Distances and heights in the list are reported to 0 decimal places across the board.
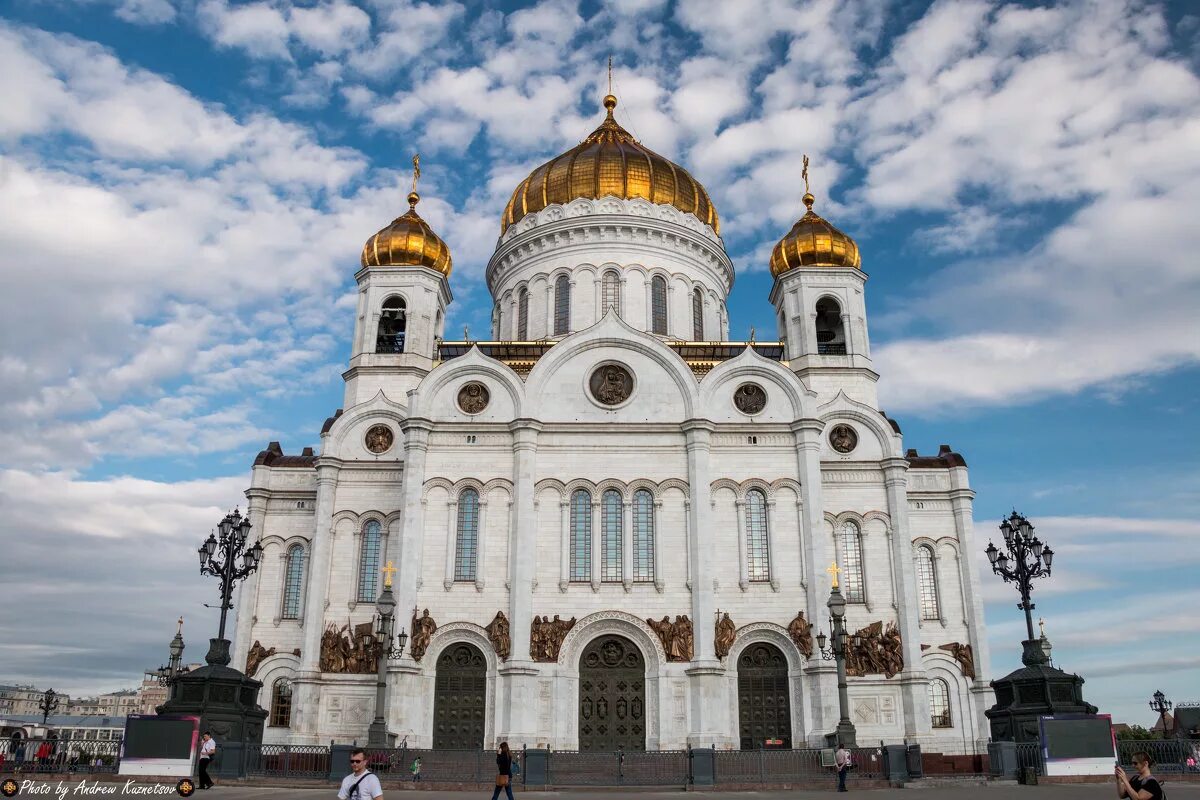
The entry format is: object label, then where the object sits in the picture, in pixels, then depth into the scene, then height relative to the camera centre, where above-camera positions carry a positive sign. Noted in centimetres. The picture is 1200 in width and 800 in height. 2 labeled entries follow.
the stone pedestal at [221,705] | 1794 -16
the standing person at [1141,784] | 855 -78
